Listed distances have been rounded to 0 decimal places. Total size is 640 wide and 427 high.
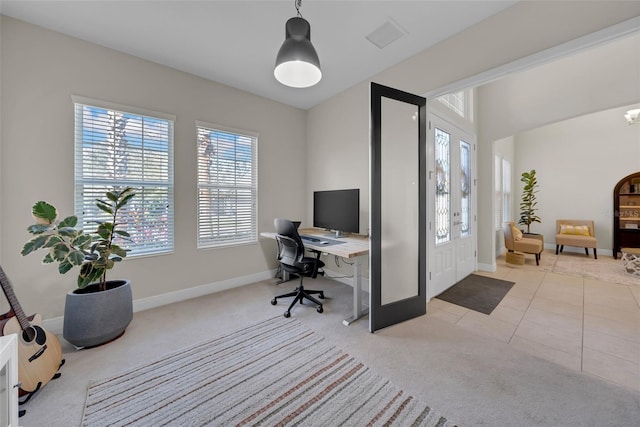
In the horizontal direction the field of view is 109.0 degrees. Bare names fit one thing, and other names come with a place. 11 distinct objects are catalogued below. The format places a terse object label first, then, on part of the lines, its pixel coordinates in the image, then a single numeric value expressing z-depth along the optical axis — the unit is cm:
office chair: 252
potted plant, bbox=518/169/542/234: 553
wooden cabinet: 498
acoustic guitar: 142
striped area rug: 134
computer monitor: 285
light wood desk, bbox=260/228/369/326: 227
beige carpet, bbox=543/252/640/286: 375
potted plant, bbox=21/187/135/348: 186
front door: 290
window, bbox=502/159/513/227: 570
